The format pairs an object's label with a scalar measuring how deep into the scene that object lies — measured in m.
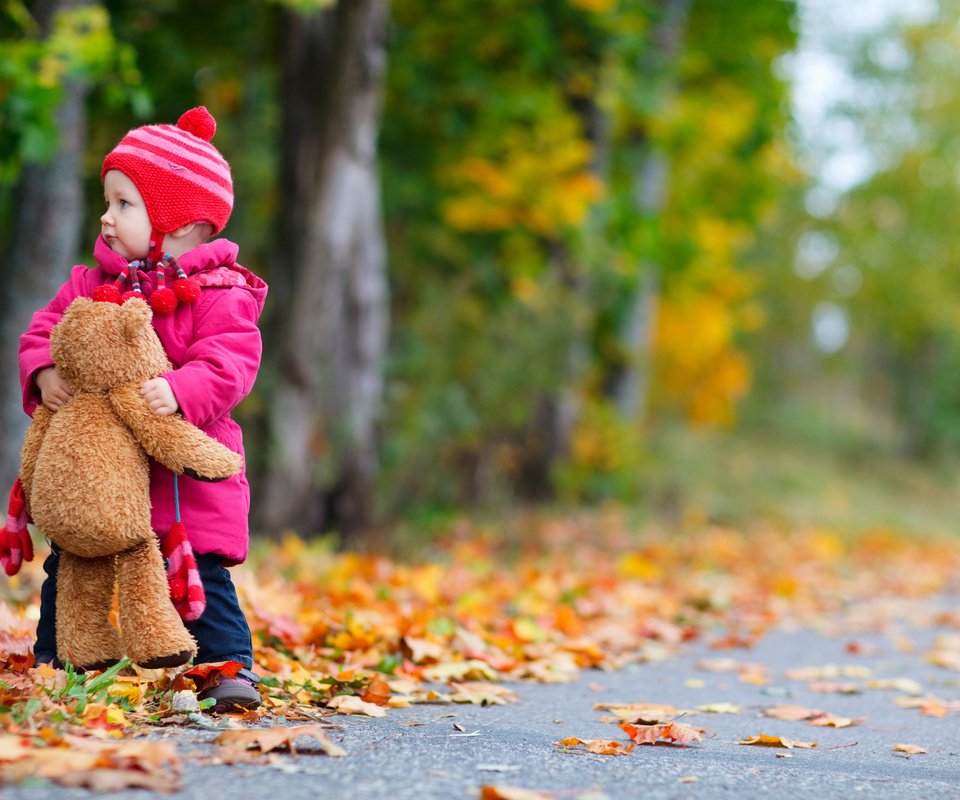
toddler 6.35
